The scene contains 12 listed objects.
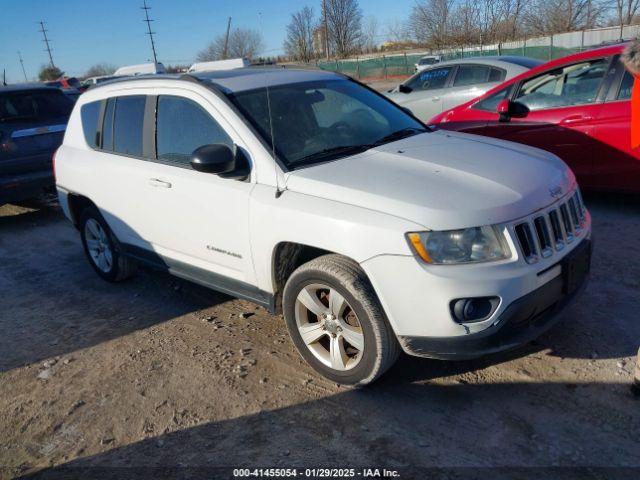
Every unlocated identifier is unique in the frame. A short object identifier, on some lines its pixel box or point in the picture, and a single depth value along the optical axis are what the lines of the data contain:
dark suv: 7.25
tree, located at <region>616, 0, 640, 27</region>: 36.56
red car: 5.43
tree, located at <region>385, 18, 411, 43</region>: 47.79
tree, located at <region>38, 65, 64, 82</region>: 57.70
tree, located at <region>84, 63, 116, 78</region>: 56.14
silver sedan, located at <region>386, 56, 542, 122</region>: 8.97
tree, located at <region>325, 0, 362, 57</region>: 49.69
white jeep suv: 2.77
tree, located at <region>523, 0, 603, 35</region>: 39.62
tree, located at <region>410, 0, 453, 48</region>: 40.91
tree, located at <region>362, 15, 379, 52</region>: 56.50
